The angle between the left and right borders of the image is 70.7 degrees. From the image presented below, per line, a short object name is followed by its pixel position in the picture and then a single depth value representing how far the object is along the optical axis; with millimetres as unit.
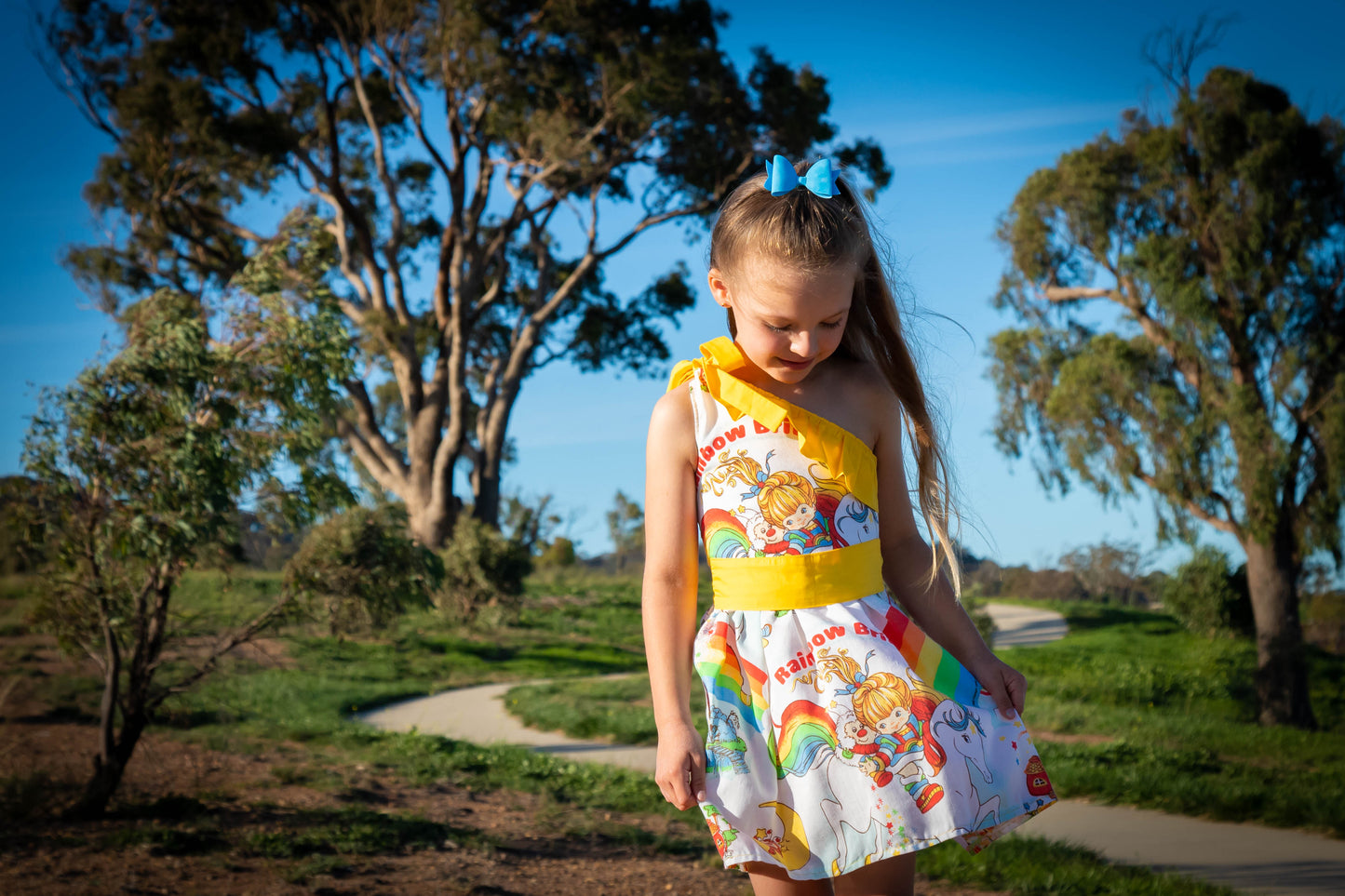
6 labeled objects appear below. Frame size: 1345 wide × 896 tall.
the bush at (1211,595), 13555
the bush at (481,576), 14938
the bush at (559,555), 34406
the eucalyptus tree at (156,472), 4066
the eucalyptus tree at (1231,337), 10695
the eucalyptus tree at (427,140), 15086
